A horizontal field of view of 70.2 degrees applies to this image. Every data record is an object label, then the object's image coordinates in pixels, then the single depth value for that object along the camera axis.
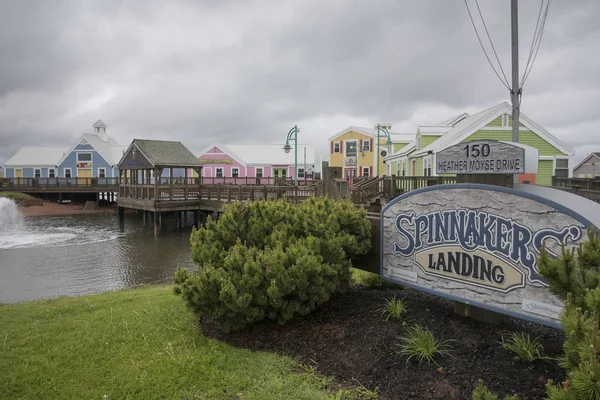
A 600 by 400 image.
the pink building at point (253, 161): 49.09
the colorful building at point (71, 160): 53.62
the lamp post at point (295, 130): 34.41
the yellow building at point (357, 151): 47.69
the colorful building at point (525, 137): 24.02
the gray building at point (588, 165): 52.03
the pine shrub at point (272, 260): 5.04
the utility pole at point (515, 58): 12.37
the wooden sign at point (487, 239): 4.16
